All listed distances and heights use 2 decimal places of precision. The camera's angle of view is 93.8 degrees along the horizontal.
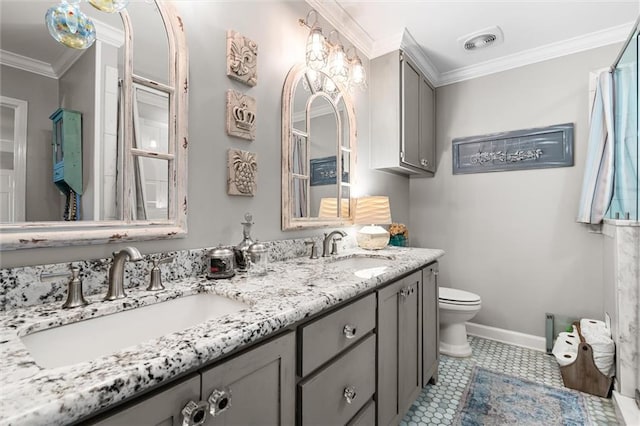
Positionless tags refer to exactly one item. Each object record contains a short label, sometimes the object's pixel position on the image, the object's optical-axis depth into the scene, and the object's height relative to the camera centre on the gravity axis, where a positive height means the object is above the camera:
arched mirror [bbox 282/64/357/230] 1.67 +0.40
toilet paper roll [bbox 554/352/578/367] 1.93 -0.95
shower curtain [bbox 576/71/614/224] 2.07 +0.39
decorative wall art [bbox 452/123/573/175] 2.44 +0.56
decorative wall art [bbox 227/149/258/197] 1.33 +0.19
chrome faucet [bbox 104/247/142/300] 0.86 -0.18
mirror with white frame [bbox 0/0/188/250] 0.82 +0.27
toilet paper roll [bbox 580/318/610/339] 1.96 -0.78
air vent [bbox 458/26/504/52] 2.25 +1.37
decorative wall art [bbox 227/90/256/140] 1.33 +0.45
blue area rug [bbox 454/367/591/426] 1.64 -1.13
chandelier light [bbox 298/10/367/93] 1.75 +0.99
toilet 2.29 -0.83
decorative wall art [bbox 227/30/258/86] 1.34 +0.72
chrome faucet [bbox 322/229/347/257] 1.82 -0.18
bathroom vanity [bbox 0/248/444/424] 0.46 -0.31
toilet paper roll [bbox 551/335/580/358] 2.00 -0.92
